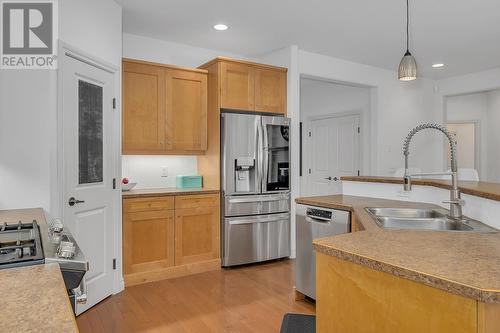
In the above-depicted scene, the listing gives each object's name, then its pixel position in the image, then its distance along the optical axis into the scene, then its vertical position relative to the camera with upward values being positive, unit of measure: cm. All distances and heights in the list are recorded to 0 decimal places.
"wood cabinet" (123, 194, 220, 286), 350 -77
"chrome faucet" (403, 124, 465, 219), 197 -15
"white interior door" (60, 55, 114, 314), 269 -3
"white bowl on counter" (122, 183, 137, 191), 372 -26
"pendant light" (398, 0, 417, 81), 304 +80
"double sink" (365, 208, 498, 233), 186 -34
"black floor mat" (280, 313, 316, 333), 193 -89
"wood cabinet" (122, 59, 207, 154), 371 +57
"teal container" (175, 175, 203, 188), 417 -23
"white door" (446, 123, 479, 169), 734 +41
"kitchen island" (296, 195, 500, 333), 97 -37
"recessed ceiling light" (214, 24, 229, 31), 378 +143
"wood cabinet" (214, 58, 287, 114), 409 +89
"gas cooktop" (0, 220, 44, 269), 117 -32
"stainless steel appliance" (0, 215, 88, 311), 119 -32
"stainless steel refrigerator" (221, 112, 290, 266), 400 -29
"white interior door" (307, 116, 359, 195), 602 +17
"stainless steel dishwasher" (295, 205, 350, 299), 263 -54
